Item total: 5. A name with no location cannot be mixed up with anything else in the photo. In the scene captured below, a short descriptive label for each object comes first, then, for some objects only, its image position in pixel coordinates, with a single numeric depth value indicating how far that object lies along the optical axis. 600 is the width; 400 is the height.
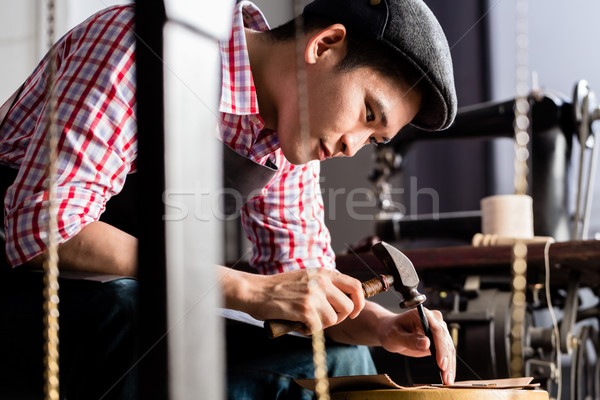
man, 1.45
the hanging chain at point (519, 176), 1.90
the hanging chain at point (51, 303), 1.15
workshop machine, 1.91
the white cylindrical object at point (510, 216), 2.06
